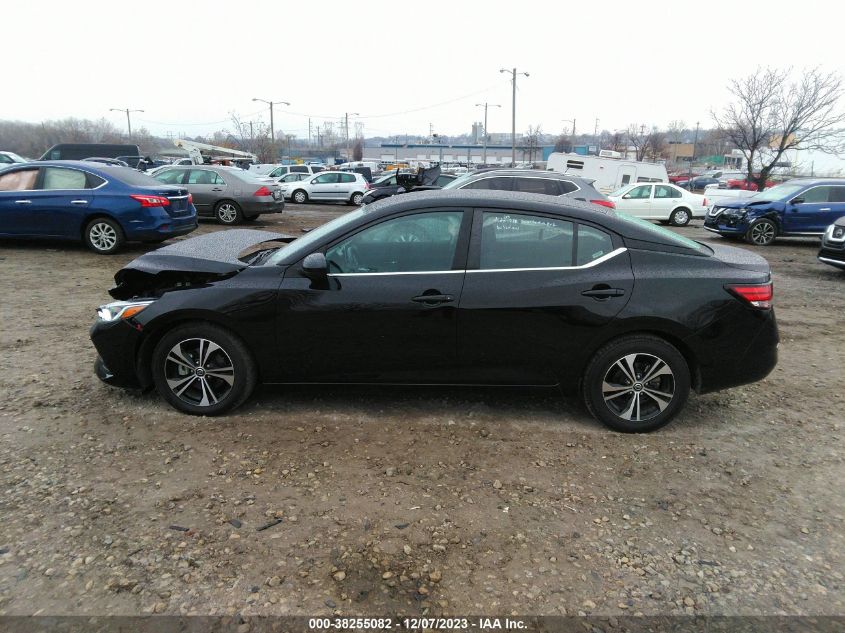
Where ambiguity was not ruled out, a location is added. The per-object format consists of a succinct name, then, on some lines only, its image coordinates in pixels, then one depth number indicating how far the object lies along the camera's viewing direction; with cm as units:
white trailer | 2650
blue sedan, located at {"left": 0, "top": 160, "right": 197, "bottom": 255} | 960
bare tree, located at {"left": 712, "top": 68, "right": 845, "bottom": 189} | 2825
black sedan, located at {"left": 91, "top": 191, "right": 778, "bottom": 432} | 377
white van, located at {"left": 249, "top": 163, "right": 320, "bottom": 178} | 3553
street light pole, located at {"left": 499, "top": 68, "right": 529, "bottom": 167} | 4666
